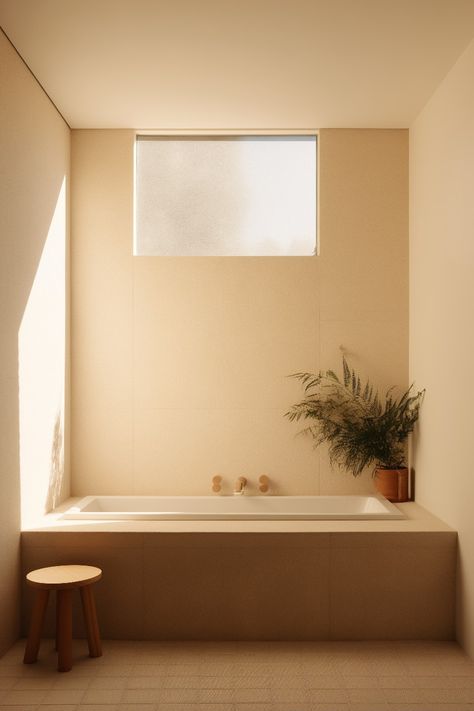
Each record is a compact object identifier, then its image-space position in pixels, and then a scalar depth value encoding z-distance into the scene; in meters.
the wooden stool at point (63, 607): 3.13
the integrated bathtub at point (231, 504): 4.32
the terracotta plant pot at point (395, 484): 4.25
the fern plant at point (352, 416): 4.30
